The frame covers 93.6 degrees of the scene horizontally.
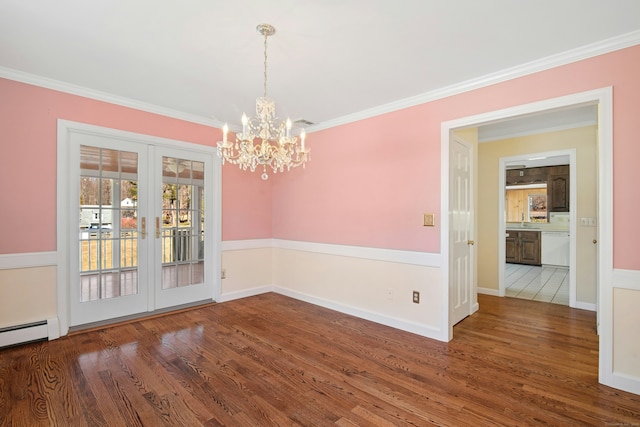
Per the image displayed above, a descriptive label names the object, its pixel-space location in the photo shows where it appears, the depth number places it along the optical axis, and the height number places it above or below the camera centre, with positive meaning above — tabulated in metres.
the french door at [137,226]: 3.37 -0.16
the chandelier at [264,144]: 2.22 +0.53
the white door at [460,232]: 3.29 -0.22
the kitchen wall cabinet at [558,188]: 7.32 +0.63
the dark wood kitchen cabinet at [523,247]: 7.62 -0.87
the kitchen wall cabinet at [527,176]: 7.70 +1.00
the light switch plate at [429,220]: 3.27 -0.07
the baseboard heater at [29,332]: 2.87 -1.18
